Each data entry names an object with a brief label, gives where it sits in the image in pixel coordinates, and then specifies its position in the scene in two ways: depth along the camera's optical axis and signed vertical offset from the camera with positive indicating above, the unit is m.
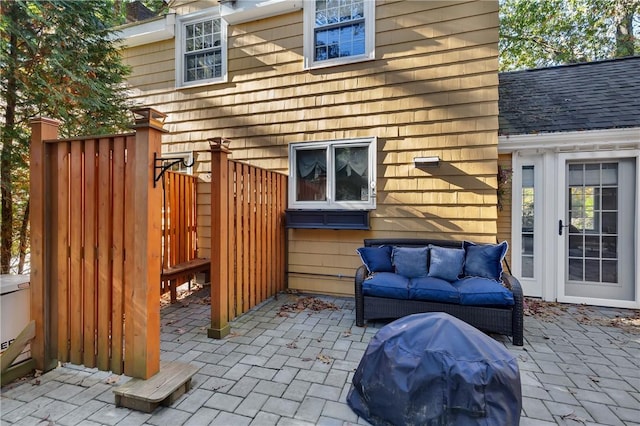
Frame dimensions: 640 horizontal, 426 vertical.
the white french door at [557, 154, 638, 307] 4.18 -0.29
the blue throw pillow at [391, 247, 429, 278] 3.69 -0.64
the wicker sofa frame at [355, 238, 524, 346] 3.06 -1.09
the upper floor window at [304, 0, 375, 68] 4.48 +2.75
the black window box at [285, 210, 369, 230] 4.44 -0.13
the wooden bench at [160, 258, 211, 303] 4.01 -0.86
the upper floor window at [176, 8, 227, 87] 5.30 +2.89
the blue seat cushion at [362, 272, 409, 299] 3.41 -0.87
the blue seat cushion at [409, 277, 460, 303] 3.25 -0.88
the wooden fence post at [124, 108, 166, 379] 2.23 -0.32
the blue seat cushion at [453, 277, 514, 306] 3.09 -0.87
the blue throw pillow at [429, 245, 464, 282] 3.57 -0.64
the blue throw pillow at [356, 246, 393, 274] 3.89 -0.62
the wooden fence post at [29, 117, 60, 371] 2.49 -0.30
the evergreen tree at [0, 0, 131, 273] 3.70 +1.75
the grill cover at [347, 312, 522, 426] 1.75 -1.02
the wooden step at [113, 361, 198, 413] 2.04 -1.25
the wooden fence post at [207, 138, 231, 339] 3.22 -0.33
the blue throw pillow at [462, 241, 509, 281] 3.53 -0.60
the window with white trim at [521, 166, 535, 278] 4.56 -0.16
